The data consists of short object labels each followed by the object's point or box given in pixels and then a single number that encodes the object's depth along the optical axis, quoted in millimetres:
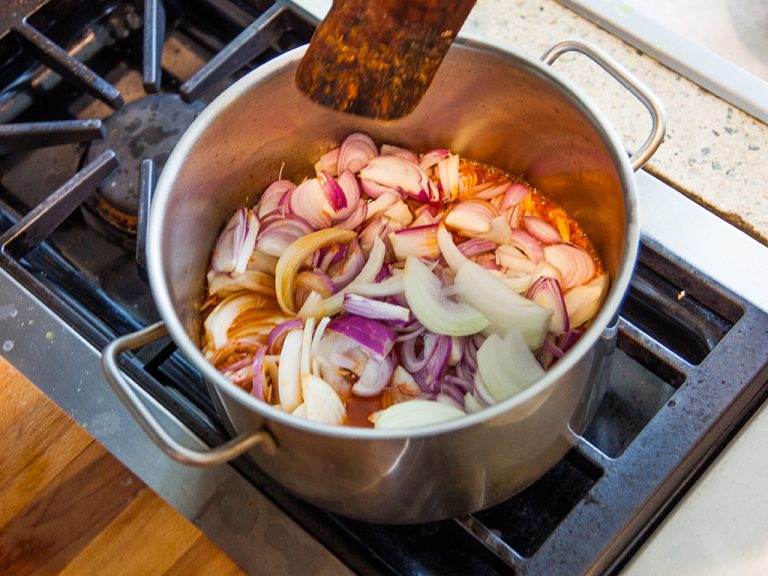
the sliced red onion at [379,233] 761
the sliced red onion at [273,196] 798
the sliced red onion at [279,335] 692
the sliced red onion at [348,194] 785
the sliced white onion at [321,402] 626
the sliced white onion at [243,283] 744
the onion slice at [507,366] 624
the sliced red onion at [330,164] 816
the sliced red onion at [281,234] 761
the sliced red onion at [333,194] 784
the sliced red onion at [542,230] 764
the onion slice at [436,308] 668
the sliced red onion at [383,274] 736
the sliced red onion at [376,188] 797
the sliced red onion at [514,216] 785
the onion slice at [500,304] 658
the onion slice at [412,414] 598
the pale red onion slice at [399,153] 812
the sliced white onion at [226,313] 711
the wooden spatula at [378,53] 639
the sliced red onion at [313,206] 777
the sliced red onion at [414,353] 676
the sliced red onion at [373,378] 663
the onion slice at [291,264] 727
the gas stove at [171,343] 647
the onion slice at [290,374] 650
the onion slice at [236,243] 751
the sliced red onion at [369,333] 670
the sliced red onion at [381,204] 784
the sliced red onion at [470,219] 759
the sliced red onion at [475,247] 750
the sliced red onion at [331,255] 758
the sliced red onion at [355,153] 809
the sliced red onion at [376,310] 684
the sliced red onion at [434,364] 667
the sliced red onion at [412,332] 690
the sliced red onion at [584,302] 688
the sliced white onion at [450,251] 727
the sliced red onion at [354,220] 780
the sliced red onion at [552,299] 679
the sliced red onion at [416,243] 745
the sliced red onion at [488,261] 747
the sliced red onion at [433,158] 811
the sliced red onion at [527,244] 745
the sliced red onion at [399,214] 778
